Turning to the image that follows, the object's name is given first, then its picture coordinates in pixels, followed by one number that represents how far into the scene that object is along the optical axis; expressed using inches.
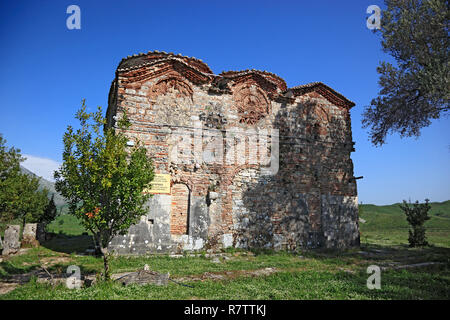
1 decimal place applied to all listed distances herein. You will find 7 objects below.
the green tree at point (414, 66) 426.0
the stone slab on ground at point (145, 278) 238.7
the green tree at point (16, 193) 494.3
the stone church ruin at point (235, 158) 418.6
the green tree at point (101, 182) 244.4
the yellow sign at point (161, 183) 408.8
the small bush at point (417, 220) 586.2
